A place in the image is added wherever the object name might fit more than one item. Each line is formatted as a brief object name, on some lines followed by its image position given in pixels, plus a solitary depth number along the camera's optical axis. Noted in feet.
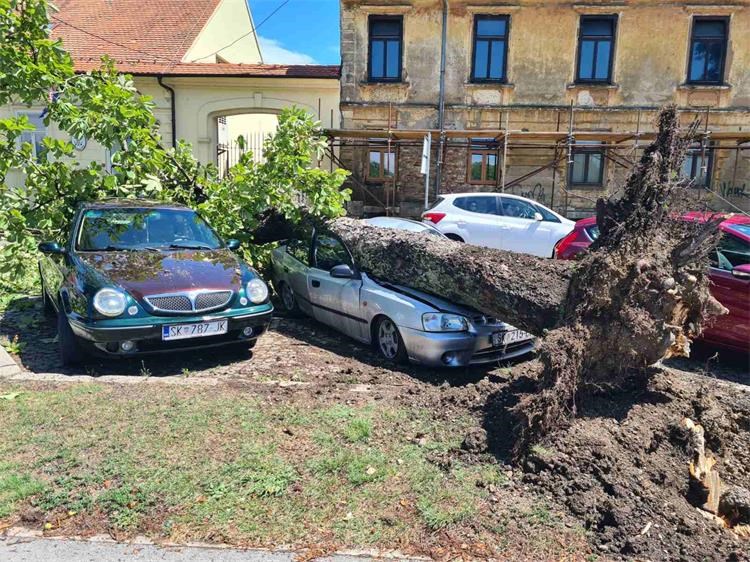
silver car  18.19
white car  40.75
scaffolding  56.29
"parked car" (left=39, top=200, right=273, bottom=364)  17.20
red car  19.11
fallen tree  12.72
